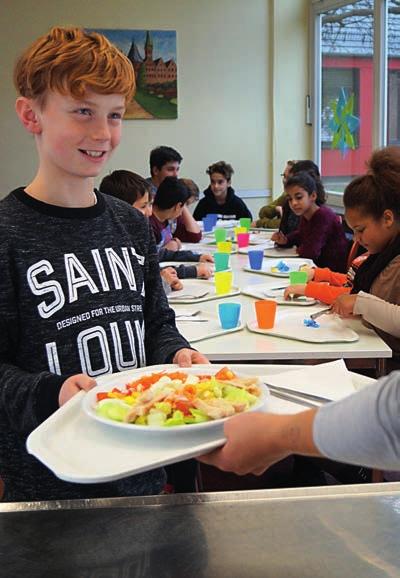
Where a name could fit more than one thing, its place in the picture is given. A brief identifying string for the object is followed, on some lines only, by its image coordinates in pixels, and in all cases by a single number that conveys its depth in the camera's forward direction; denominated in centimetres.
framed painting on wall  629
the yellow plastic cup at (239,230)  421
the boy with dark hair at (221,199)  574
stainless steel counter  91
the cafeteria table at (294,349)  201
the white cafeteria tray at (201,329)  218
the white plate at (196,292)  271
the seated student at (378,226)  234
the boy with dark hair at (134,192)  289
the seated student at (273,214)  526
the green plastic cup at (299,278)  277
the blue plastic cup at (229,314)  225
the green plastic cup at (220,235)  418
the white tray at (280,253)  390
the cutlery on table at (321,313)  237
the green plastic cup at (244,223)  473
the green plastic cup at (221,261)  322
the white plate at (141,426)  99
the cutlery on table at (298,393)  125
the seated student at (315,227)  378
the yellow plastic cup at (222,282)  279
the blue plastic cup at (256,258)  334
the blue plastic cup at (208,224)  513
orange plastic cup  223
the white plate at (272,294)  261
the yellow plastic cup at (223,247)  368
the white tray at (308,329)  212
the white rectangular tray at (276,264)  324
